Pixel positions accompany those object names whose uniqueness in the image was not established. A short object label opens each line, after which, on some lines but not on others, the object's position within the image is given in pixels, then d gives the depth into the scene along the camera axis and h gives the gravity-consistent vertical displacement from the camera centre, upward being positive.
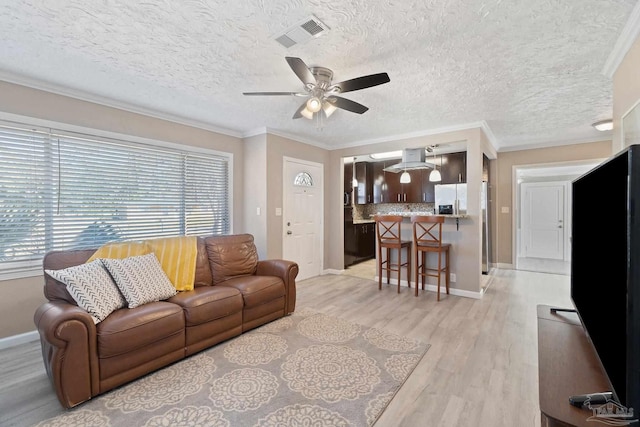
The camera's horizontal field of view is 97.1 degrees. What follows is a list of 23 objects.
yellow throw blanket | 2.66 -0.40
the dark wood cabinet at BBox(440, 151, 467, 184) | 5.80 +0.91
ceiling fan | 2.16 +1.05
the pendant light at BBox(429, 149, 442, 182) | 5.52 +0.70
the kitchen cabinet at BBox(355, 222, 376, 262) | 6.70 -0.71
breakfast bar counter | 4.16 -0.43
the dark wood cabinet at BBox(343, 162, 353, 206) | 6.33 +0.65
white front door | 4.77 -0.05
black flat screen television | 0.72 -0.19
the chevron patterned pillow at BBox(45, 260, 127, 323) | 2.03 -0.57
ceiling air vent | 1.89 +1.27
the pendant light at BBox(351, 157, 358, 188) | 6.61 +0.80
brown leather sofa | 1.79 -0.86
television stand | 0.85 -0.61
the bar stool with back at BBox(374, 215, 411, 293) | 4.34 -0.47
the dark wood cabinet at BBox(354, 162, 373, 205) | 6.91 +0.71
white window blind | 2.68 +0.24
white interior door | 7.00 -0.22
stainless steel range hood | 4.82 +0.92
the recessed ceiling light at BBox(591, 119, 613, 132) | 3.93 +1.23
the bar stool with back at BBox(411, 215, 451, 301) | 3.93 -0.48
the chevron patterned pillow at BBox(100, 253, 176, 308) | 2.30 -0.57
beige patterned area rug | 1.72 -1.24
